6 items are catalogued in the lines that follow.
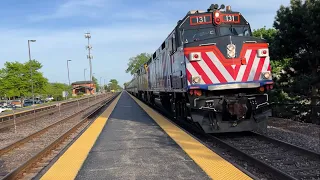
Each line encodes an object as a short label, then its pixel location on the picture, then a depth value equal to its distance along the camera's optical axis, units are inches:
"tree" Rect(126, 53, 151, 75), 5735.2
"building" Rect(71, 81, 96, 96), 5185.5
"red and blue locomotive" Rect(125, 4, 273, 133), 375.2
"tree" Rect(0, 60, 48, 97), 2447.1
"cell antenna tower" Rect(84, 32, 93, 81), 3298.2
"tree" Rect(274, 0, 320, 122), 543.5
